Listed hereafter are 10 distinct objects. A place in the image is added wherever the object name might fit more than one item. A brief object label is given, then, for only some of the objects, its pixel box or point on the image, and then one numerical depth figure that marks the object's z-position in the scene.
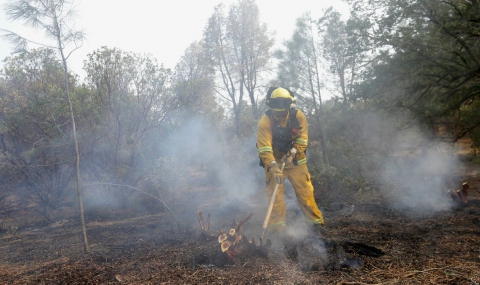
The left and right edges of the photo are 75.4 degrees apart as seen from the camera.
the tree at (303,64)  13.99
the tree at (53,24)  4.47
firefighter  4.61
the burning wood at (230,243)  3.61
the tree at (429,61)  6.57
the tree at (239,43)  18.52
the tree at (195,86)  10.46
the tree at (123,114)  9.07
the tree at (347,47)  8.13
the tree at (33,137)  8.06
